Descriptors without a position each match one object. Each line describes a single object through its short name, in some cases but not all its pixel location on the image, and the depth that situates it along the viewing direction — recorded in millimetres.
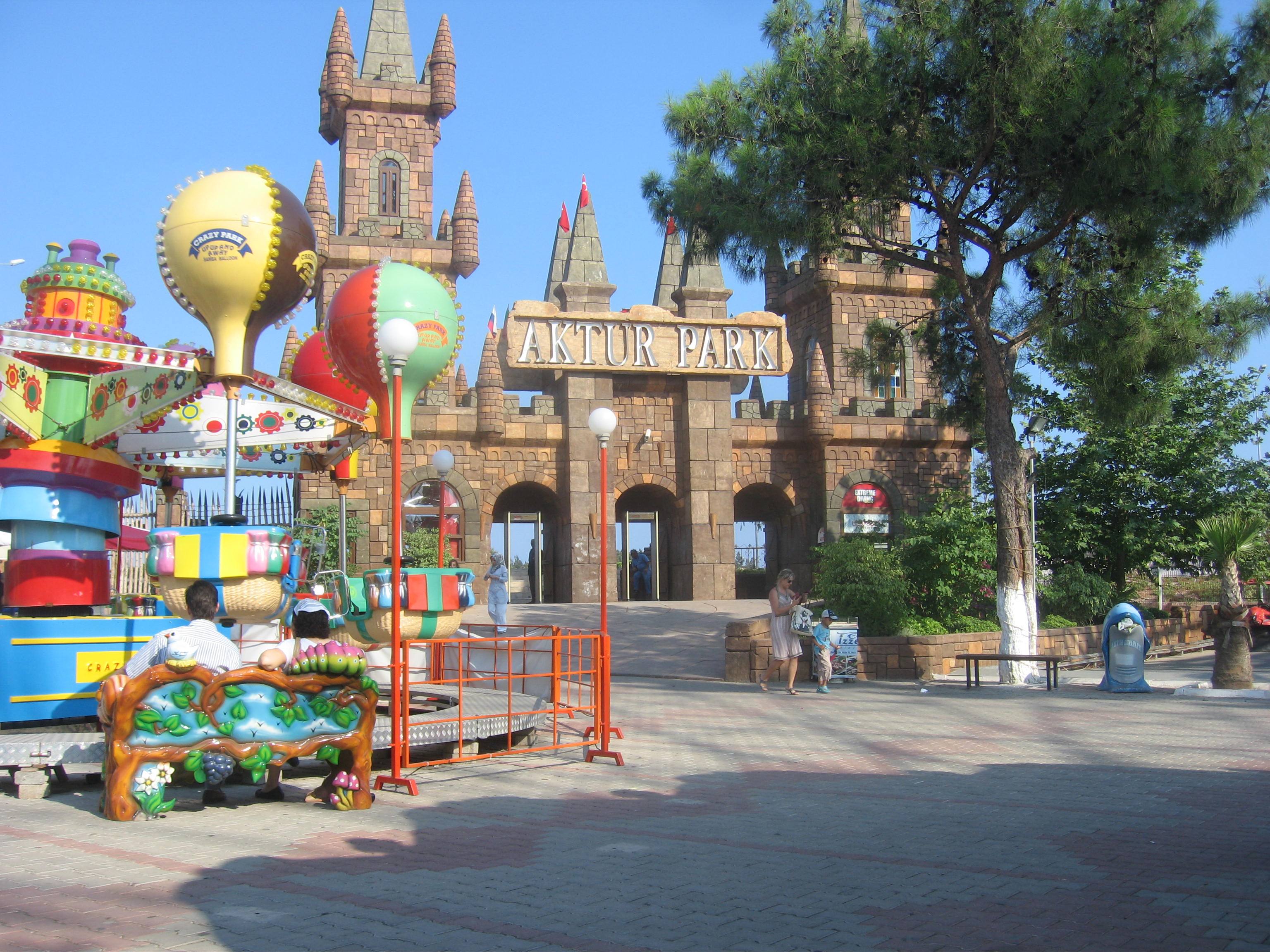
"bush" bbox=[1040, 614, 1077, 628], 19922
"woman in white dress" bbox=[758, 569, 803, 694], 13016
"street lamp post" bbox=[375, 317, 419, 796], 7172
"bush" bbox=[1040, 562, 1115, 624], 20625
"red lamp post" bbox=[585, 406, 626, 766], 8555
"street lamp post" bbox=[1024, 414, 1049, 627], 16844
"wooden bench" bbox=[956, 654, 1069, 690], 13836
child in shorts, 13984
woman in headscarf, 17984
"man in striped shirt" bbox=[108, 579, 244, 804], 6395
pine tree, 14250
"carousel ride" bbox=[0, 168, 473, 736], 7793
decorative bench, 6215
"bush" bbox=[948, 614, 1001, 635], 18203
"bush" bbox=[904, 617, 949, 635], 17438
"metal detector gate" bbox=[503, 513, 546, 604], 26469
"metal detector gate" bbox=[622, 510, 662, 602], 27406
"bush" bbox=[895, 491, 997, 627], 19500
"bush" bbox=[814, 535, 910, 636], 16547
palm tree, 13102
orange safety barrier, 7941
